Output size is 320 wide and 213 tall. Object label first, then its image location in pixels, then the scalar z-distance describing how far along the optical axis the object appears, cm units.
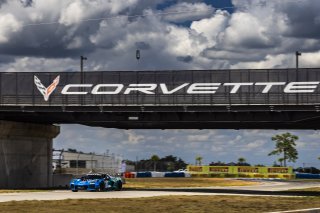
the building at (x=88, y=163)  7594
